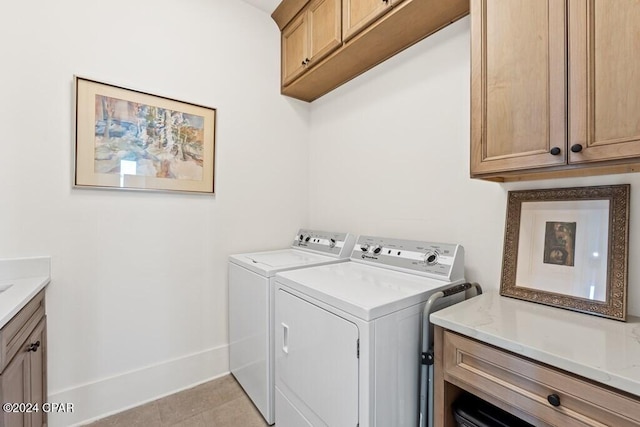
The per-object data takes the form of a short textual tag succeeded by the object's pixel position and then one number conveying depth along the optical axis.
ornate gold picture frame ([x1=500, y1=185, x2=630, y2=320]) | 1.06
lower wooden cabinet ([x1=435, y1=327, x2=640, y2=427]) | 0.72
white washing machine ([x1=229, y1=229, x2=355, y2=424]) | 1.63
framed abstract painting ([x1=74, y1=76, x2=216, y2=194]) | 1.67
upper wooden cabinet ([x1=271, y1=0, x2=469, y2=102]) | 1.53
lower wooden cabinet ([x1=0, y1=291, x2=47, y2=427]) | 0.98
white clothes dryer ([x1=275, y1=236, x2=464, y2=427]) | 1.06
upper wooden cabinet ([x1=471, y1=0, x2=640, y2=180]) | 0.85
